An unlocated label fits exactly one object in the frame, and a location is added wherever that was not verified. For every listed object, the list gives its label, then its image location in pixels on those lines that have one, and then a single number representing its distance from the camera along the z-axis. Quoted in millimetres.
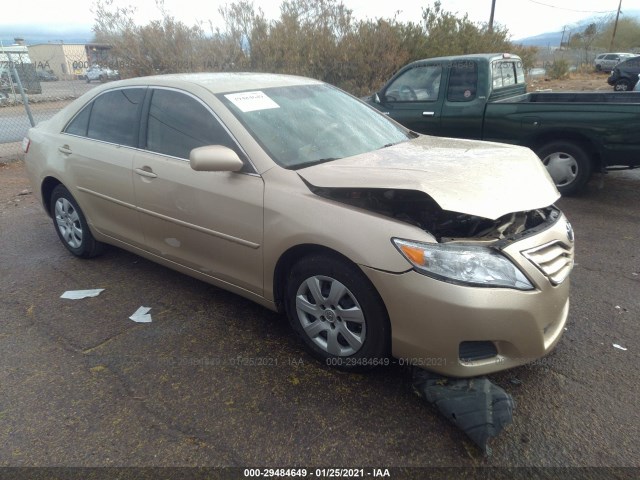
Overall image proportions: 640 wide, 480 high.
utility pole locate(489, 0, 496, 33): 27766
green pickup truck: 5469
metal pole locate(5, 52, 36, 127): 8633
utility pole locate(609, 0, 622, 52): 50059
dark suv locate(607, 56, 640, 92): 19203
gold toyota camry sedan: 2273
